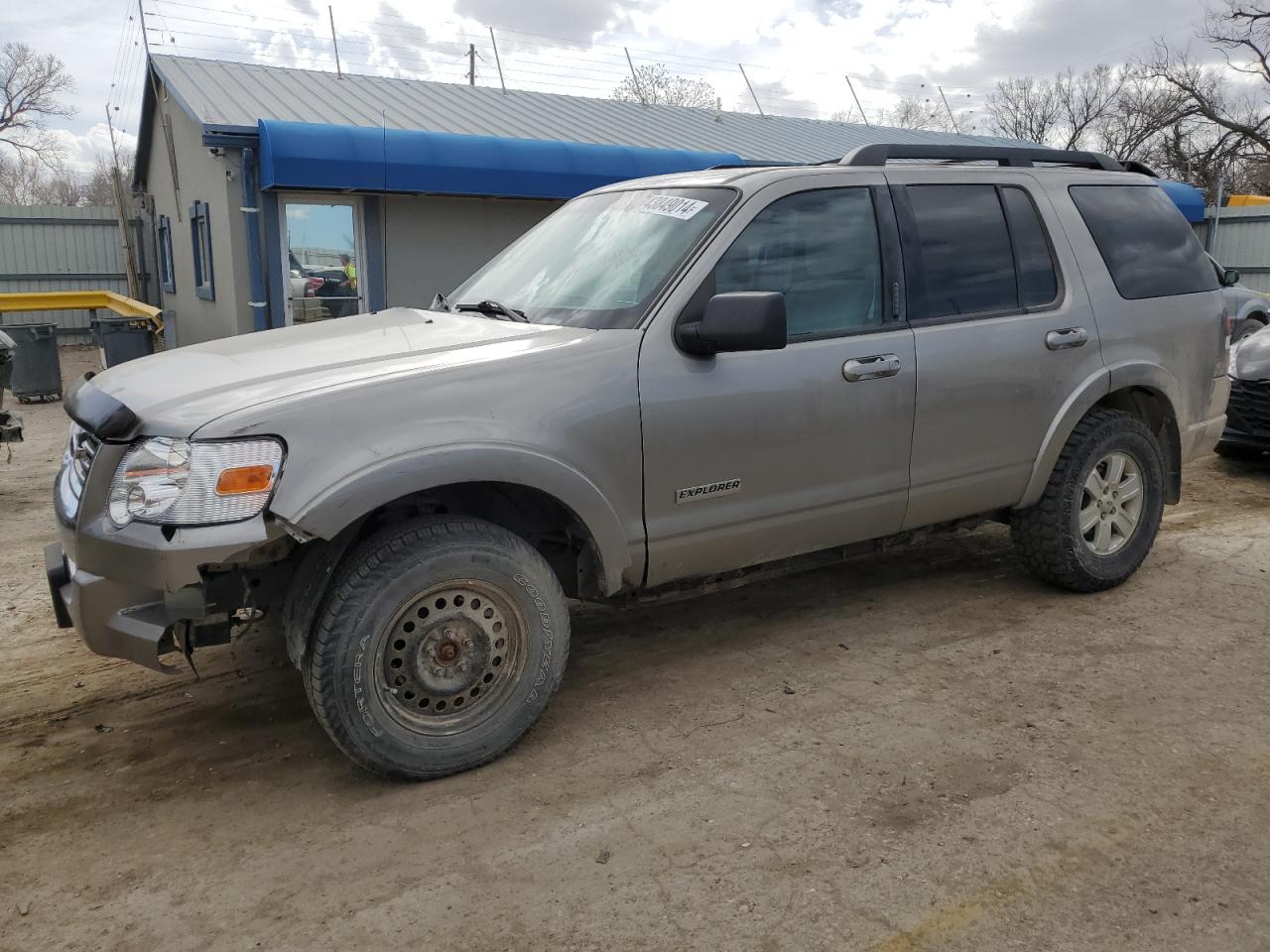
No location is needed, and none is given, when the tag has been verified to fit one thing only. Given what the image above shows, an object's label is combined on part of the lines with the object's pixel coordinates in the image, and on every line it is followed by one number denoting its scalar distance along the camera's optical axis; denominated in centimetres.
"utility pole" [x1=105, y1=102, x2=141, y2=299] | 1984
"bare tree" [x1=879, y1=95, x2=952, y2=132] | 2368
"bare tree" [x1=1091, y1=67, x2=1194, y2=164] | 3597
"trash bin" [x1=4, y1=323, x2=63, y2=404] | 1285
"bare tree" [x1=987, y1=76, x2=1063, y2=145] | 4719
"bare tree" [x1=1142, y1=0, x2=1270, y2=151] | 3447
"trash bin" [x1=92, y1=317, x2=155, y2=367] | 1398
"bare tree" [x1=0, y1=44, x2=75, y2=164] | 3878
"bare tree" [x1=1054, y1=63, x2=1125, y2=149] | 4584
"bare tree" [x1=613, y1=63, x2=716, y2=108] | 2431
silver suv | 314
